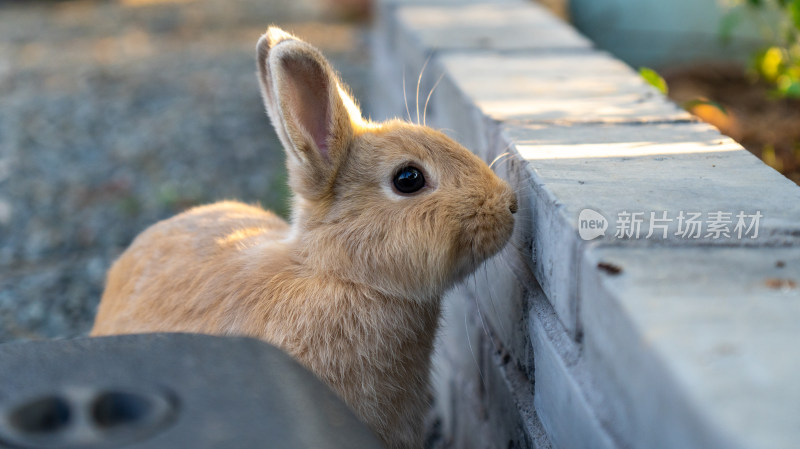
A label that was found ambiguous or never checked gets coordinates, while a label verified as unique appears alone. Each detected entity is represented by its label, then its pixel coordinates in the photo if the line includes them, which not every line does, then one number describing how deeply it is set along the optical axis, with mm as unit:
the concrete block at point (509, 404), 791
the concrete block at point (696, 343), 635
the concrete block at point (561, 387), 719
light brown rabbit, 786
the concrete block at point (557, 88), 877
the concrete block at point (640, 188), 722
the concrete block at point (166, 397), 659
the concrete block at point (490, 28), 1086
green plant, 954
